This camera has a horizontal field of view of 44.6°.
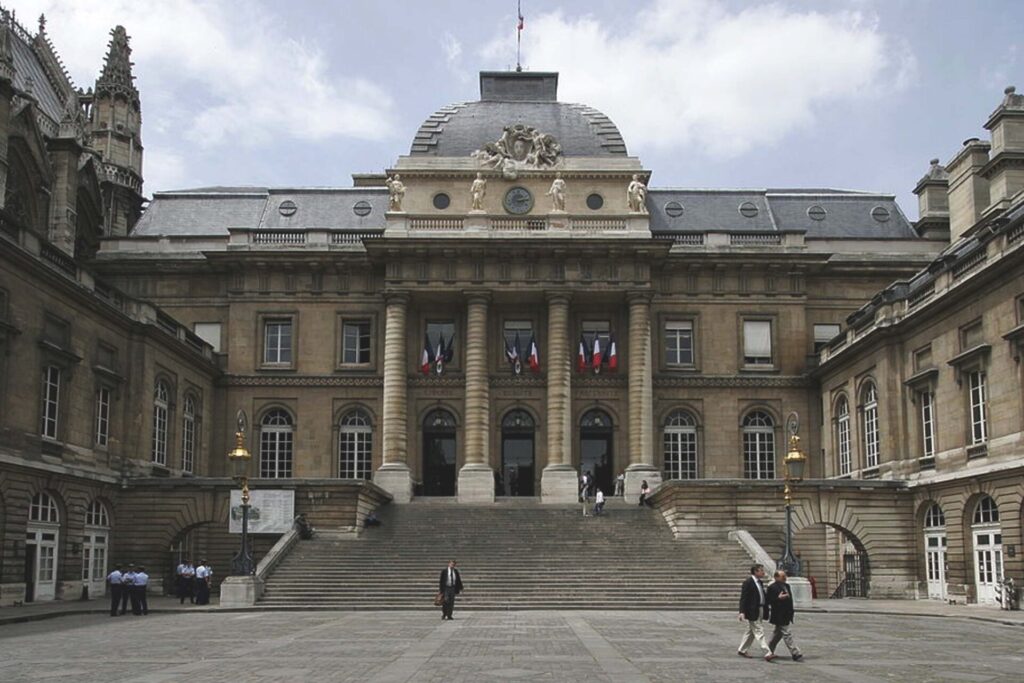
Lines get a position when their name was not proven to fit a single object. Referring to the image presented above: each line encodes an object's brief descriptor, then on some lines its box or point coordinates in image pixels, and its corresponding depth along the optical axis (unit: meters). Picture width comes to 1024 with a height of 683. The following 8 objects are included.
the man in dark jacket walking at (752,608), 19.30
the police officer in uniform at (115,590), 31.06
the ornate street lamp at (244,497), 33.97
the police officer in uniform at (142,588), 31.02
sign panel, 39.18
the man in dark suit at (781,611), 19.03
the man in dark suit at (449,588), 27.94
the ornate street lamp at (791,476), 33.09
